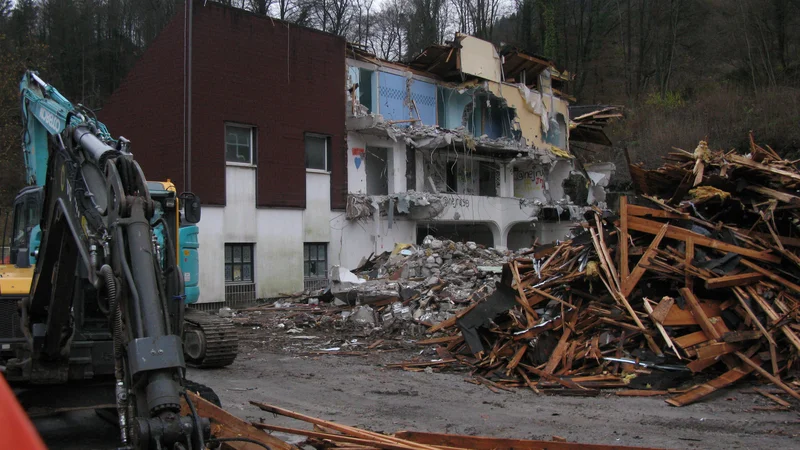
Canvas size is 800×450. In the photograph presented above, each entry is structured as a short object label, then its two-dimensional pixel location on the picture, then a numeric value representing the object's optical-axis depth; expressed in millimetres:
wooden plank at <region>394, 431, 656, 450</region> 5797
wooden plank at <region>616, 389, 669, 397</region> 9555
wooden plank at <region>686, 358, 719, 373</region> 9711
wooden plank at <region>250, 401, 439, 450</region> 5520
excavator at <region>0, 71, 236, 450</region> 3762
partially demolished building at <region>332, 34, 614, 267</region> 25172
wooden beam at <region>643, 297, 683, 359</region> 9977
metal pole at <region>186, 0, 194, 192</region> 20609
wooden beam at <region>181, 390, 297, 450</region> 5176
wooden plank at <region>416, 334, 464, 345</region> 13165
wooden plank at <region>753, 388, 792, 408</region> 8794
